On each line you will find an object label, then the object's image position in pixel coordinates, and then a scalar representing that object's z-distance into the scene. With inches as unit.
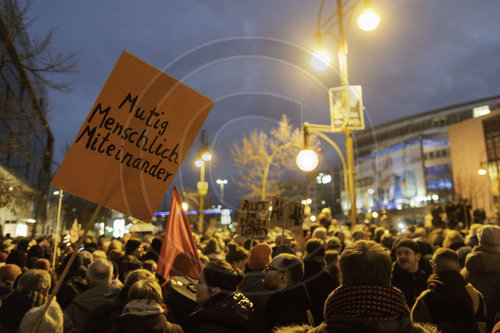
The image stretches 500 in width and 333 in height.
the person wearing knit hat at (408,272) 192.2
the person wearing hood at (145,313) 116.9
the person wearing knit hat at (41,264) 234.7
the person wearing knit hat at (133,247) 299.1
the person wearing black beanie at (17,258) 280.1
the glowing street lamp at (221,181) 1414.6
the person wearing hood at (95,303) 155.5
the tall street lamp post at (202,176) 792.9
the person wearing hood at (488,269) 178.5
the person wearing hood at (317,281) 183.5
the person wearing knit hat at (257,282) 154.4
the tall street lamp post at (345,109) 393.4
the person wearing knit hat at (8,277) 213.0
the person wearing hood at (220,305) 109.7
